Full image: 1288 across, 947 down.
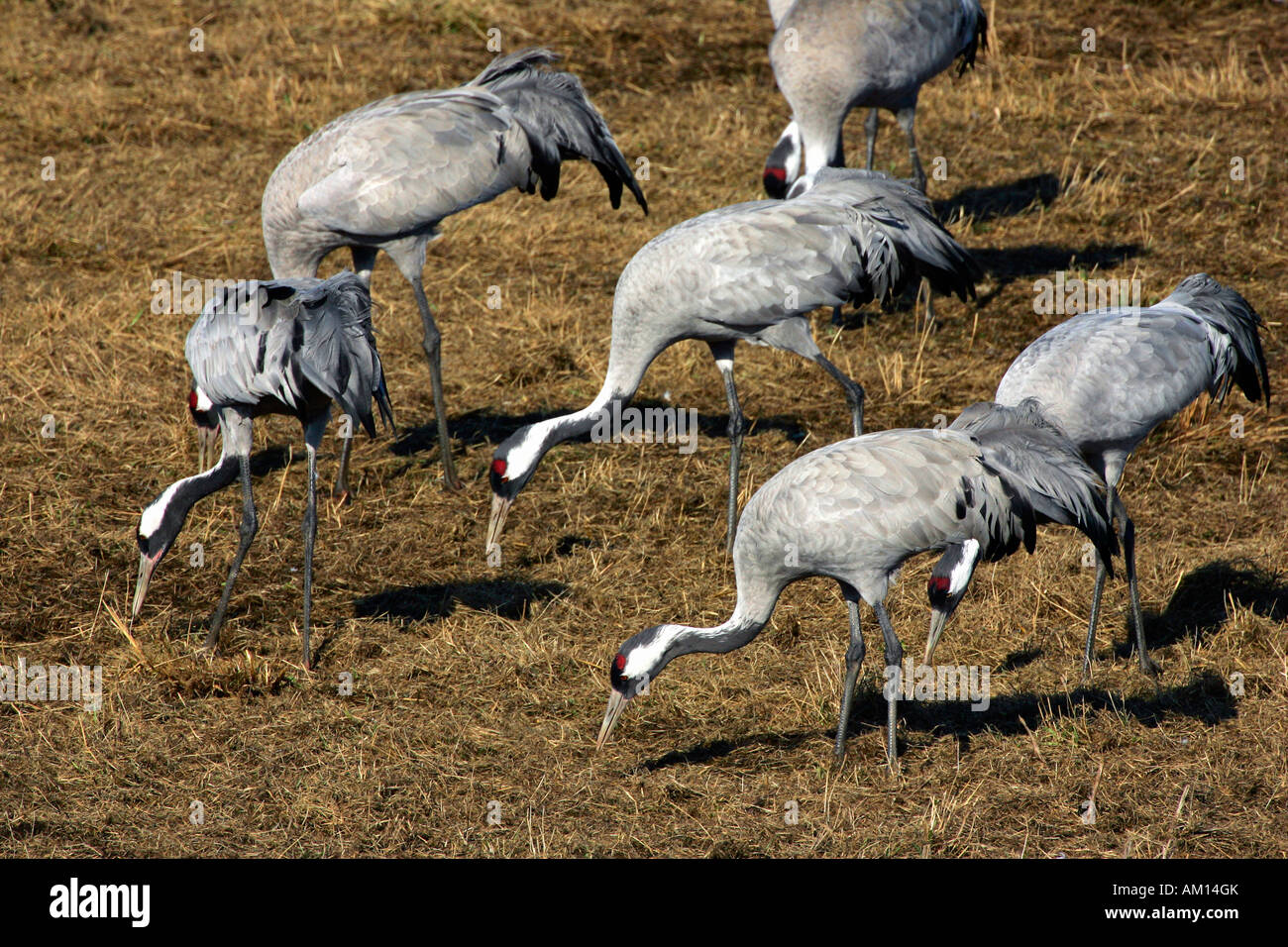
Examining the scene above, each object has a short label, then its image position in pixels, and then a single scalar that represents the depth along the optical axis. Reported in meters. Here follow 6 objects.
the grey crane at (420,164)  12.74
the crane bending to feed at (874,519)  8.86
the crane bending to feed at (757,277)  11.63
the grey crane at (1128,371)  10.02
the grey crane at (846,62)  15.77
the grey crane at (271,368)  10.18
